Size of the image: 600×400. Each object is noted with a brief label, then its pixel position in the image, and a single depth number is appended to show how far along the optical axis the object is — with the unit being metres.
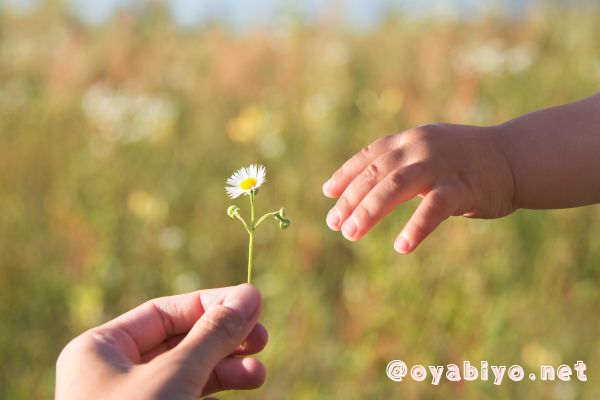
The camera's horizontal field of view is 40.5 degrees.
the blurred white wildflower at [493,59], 2.72
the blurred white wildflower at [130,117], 2.44
